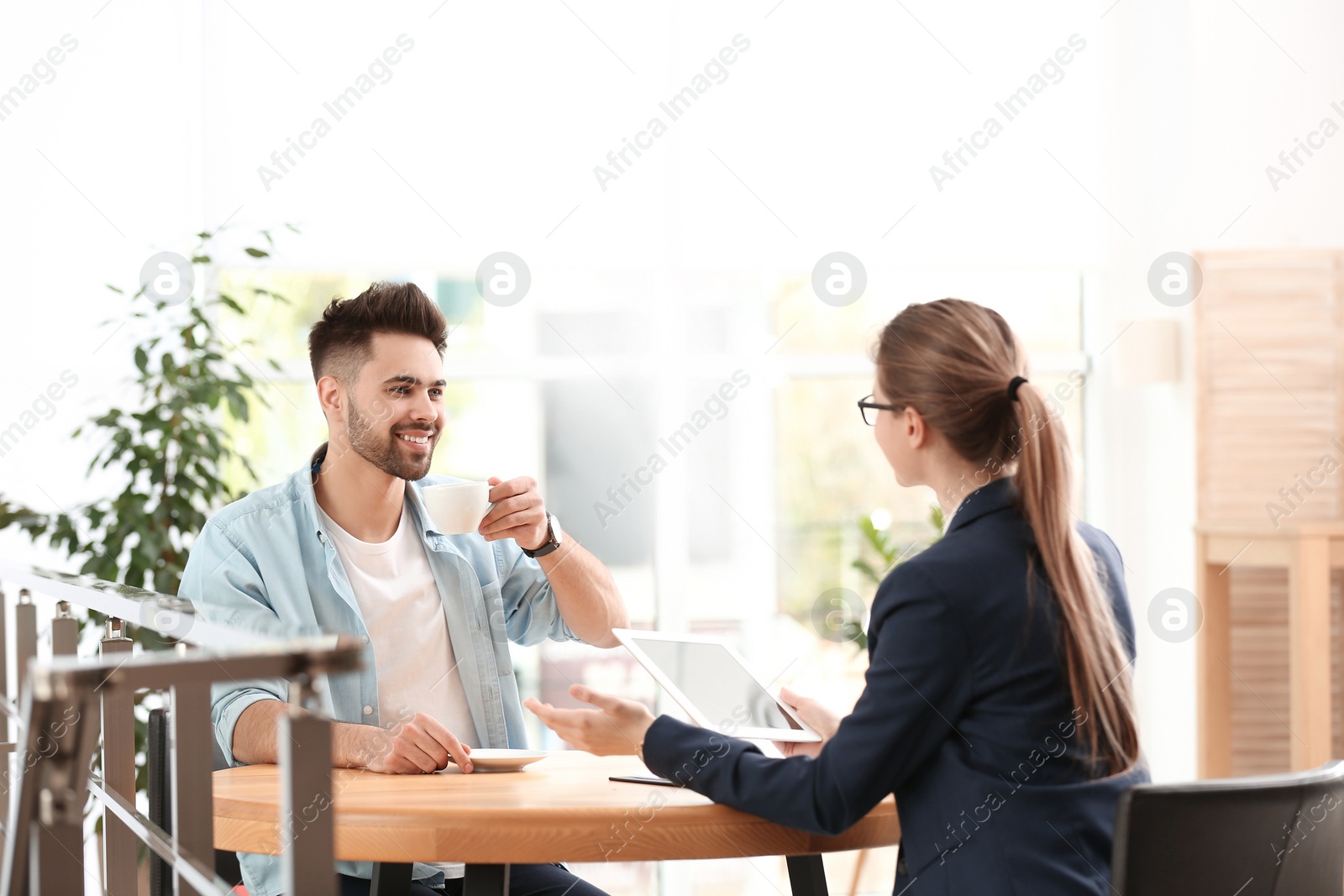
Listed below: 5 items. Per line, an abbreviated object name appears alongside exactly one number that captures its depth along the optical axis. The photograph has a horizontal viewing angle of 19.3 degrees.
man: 5.08
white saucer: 4.87
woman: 4.63
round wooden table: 4.60
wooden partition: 7.43
